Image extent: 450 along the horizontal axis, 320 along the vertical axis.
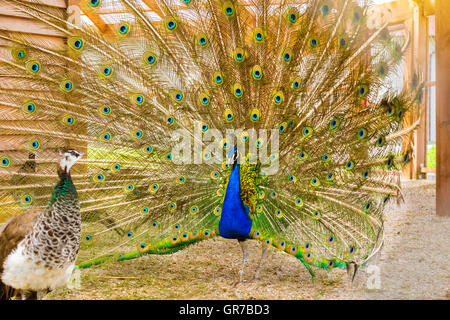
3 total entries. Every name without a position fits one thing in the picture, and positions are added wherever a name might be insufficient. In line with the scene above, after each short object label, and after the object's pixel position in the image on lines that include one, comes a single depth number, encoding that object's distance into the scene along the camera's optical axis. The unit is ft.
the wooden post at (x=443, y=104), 13.23
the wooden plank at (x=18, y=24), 11.66
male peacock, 7.61
